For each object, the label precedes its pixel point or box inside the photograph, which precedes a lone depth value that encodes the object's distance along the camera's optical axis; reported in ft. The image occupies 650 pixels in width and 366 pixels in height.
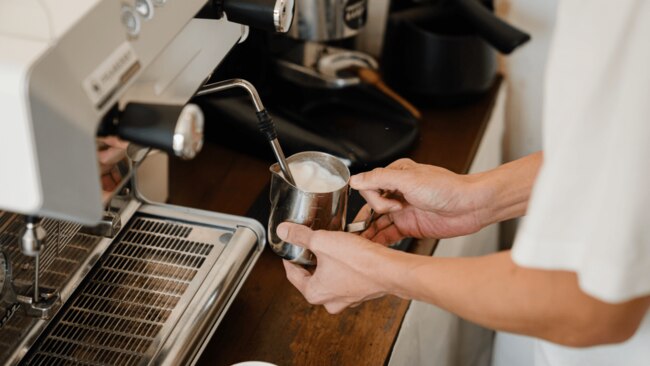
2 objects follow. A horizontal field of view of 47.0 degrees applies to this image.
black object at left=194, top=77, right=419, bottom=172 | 3.51
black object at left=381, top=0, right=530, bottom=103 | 4.00
